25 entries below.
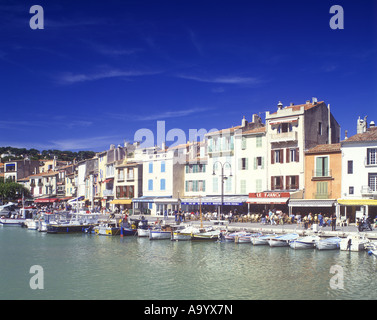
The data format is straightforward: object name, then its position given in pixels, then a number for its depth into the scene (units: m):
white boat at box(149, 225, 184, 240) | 45.78
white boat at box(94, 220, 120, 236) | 50.97
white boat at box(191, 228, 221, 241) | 42.91
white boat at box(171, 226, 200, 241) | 43.91
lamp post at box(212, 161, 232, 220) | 56.09
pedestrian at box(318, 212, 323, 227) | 43.74
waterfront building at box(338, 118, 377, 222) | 43.88
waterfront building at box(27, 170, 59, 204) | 98.75
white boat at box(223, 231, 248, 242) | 42.10
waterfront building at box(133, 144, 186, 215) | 63.12
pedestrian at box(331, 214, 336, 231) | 40.06
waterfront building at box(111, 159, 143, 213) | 70.06
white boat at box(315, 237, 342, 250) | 36.09
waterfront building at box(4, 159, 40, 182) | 109.88
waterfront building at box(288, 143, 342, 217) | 46.34
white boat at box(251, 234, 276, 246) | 39.69
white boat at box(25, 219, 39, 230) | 62.91
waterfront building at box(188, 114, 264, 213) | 54.41
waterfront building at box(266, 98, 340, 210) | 49.69
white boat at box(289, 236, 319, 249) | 37.09
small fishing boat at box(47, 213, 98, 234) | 55.84
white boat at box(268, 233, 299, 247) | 38.59
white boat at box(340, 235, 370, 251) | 34.75
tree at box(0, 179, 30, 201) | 94.44
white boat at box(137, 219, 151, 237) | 48.38
